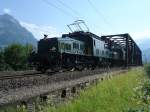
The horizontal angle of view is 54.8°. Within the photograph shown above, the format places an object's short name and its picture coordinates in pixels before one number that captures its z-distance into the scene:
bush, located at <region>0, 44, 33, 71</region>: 38.06
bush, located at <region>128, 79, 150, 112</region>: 2.62
